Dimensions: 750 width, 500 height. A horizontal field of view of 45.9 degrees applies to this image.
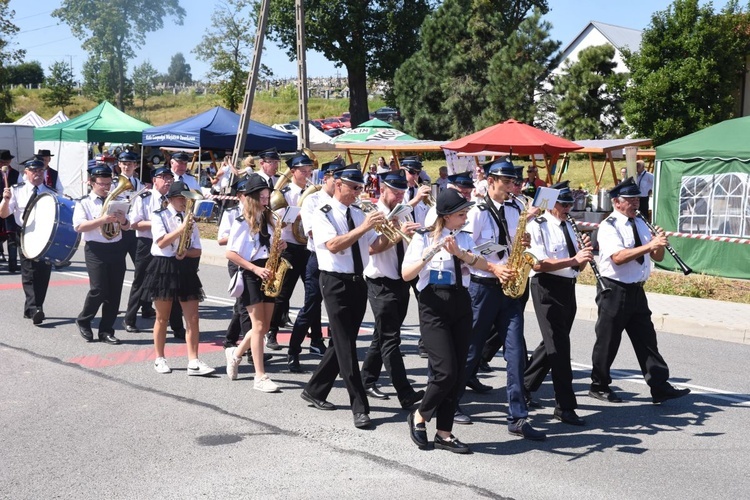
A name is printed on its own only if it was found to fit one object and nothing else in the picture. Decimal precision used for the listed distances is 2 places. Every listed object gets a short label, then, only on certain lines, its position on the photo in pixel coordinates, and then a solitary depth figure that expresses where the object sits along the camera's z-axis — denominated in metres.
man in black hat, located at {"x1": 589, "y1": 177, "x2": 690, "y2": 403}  7.64
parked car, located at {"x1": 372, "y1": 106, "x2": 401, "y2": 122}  59.94
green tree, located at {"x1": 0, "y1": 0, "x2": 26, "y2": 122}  52.41
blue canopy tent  23.64
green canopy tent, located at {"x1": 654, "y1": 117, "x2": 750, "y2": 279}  16.25
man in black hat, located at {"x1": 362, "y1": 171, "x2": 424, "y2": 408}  7.40
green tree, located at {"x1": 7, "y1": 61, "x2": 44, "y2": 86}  98.06
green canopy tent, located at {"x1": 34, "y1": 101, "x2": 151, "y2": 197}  26.25
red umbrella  18.33
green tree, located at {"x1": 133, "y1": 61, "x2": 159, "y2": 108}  77.50
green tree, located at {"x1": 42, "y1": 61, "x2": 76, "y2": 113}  64.25
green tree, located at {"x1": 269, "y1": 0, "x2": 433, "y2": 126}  50.41
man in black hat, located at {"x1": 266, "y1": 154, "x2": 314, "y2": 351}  9.92
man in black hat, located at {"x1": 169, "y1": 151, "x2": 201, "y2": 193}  12.27
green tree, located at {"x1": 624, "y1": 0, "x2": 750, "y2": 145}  31.66
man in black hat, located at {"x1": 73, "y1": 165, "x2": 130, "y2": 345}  9.99
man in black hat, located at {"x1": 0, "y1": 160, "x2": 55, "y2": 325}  11.30
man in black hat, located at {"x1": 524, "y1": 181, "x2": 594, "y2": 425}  7.26
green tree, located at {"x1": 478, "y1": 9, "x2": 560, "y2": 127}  39.81
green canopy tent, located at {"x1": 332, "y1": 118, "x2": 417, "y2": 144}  29.78
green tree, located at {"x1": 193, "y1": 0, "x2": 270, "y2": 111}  48.66
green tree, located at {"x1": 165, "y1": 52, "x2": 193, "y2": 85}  131.00
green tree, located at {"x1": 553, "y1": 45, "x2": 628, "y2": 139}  37.06
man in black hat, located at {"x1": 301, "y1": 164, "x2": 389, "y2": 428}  7.07
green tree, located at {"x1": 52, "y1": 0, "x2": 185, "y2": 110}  65.00
